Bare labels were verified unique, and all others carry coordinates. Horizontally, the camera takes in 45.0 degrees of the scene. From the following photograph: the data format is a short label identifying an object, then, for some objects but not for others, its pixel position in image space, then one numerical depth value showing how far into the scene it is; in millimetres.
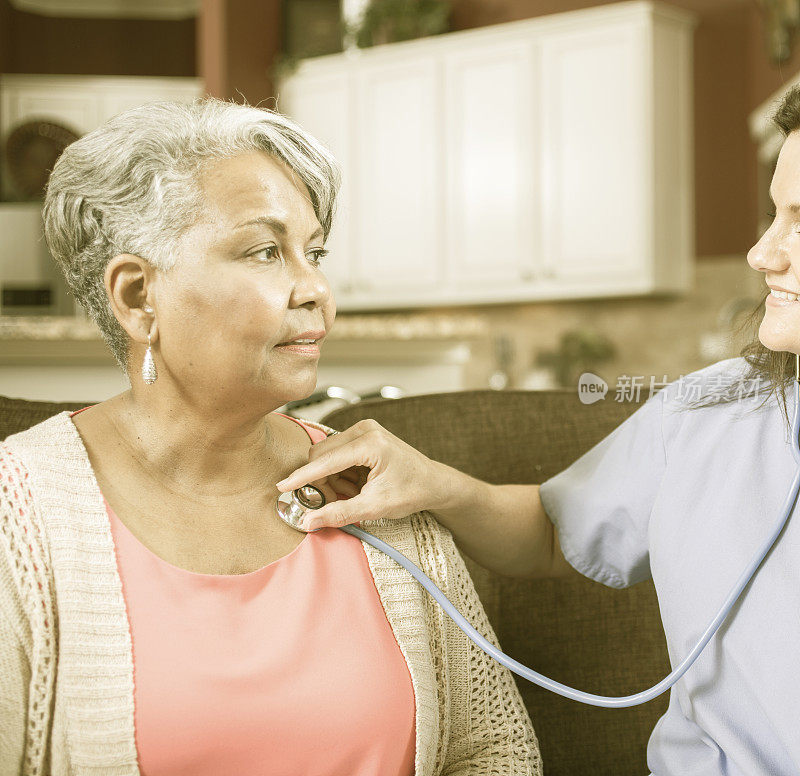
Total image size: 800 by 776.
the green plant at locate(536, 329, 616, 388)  4980
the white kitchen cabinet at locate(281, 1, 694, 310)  4637
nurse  962
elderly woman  938
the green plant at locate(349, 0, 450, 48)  5098
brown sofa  1353
